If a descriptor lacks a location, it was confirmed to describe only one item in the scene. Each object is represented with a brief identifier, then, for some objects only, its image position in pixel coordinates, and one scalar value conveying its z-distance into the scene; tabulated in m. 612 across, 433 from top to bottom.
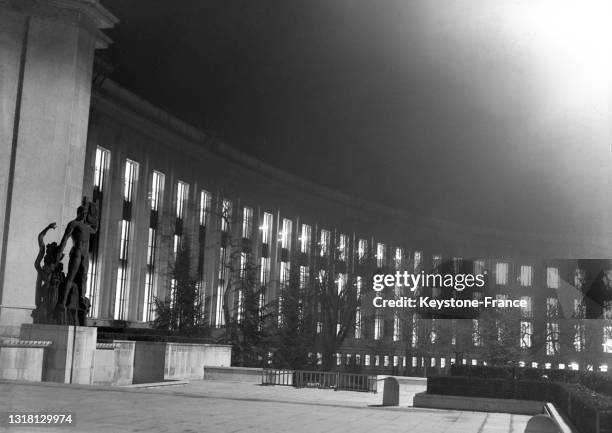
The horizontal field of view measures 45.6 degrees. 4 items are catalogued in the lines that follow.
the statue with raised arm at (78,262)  21.31
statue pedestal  19.42
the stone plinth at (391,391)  20.89
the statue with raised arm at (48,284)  21.12
